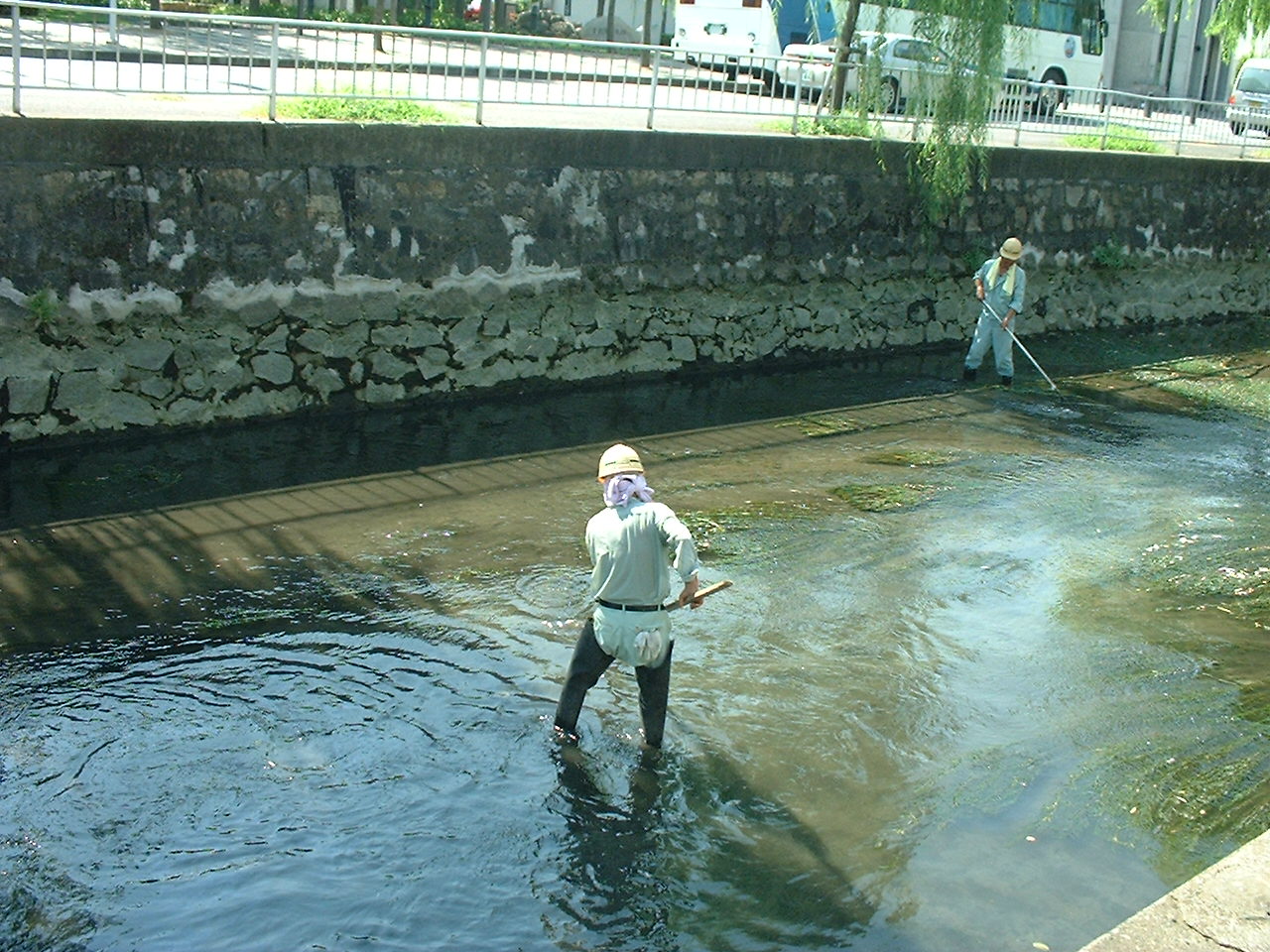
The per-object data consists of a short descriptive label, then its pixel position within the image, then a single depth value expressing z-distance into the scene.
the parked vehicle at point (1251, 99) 20.66
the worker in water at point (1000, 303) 14.27
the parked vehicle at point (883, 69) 15.29
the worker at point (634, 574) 6.16
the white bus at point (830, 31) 24.64
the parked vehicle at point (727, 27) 25.23
